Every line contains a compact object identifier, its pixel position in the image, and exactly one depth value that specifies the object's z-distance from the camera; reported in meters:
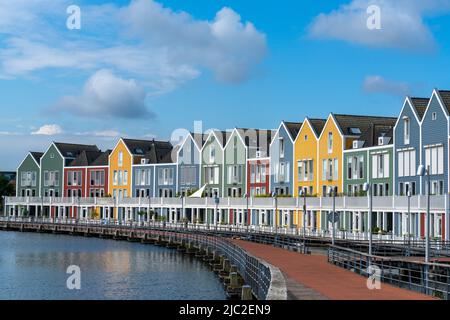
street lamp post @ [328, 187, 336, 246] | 48.16
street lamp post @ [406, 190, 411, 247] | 55.38
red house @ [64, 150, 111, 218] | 115.19
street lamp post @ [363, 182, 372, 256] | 42.38
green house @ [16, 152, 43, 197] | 124.94
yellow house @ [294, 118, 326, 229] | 81.00
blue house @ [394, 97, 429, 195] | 64.06
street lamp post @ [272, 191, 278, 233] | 74.11
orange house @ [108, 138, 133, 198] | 110.69
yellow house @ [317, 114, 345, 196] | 76.94
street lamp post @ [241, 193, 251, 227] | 84.70
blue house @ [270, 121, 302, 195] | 85.56
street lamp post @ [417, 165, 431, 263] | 33.00
